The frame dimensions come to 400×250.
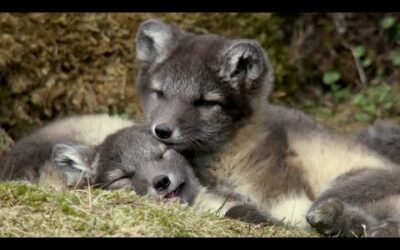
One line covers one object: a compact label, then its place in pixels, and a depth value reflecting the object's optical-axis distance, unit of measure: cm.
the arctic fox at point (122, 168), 1430
